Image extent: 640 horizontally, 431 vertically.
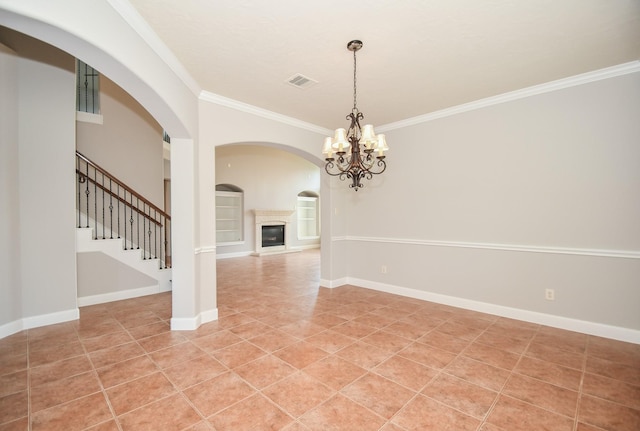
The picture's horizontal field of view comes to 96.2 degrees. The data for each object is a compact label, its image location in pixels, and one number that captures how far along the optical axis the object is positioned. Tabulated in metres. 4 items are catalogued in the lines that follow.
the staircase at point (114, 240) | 4.24
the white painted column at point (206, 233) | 3.53
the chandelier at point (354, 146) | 2.71
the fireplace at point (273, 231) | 9.52
